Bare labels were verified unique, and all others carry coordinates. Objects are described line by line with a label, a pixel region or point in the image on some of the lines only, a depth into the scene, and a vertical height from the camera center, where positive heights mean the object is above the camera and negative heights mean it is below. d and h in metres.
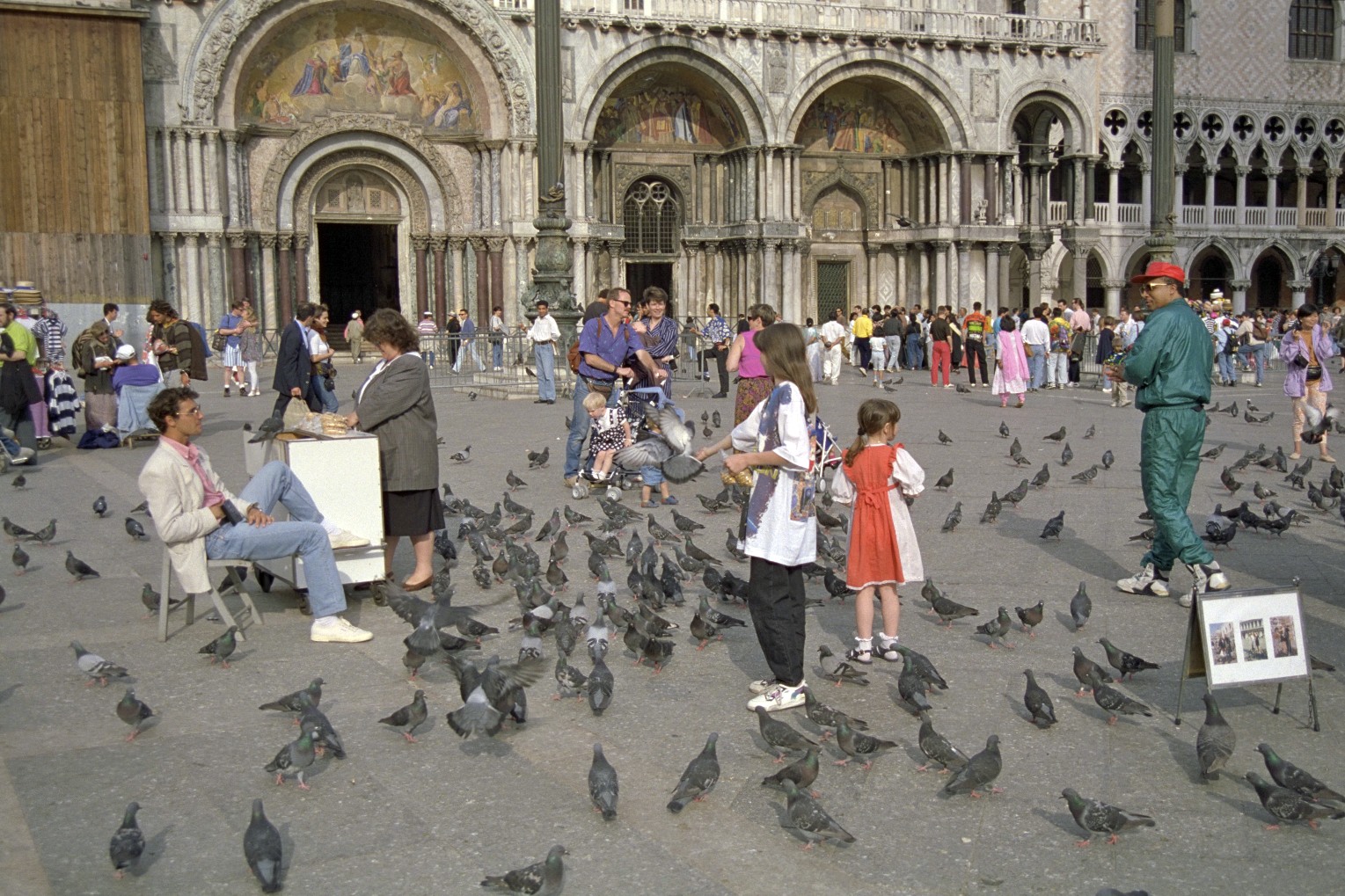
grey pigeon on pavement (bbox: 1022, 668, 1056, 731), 5.57 -1.55
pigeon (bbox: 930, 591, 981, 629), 7.08 -1.46
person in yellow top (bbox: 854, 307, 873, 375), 27.90 -0.07
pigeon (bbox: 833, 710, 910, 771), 5.09 -1.55
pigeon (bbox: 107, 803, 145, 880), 4.23 -1.57
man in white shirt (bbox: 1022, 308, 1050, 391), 22.38 -0.18
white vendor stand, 7.47 -0.81
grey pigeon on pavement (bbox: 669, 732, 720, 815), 4.74 -1.57
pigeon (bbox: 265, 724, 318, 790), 4.98 -1.53
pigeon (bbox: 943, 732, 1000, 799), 4.82 -1.57
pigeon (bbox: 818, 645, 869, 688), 6.12 -1.56
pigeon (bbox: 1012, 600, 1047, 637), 6.99 -1.48
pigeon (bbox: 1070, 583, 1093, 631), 7.02 -1.45
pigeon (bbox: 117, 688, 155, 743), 5.41 -1.47
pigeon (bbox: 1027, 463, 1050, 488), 11.41 -1.24
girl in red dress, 6.39 -0.89
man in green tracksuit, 7.40 -0.43
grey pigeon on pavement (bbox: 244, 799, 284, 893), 4.16 -1.58
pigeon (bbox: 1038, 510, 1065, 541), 9.35 -1.36
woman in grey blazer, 7.72 -0.52
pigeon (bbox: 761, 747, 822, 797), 4.70 -1.53
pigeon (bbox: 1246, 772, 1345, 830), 4.49 -1.60
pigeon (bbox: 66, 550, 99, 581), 8.36 -1.38
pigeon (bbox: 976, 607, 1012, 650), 6.73 -1.48
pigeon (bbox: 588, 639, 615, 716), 5.79 -1.52
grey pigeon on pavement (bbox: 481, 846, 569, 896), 4.09 -1.64
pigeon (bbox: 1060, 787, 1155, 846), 4.42 -1.61
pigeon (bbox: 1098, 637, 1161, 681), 6.10 -1.51
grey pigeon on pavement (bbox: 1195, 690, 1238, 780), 4.94 -1.53
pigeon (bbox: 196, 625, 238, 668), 6.41 -1.44
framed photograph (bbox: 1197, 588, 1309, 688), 5.27 -1.22
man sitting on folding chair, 6.64 -0.89
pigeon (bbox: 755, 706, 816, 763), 5.13 -1.53
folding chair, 6.82 -1.32
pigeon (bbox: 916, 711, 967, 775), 5.03 -1.57
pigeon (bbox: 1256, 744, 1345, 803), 4.53 -1.54
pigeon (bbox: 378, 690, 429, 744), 5.46 -1.52
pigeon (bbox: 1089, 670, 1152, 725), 5.55 -1.54
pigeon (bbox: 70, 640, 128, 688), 6.11 -1.46
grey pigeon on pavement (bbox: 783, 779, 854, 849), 4.41 -1.60
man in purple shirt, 10.88 -0.09
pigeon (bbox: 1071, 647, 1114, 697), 5.86 -1.48
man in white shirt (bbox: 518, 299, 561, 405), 19.14 -0.13
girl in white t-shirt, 5.66 -0.73
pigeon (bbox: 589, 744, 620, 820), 4.66 -1.56
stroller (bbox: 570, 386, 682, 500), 11.09 -0.71
